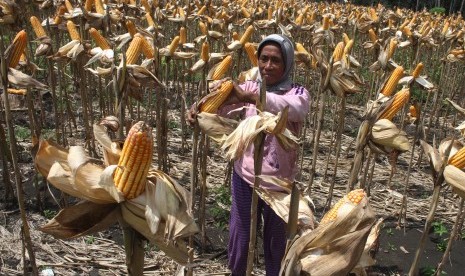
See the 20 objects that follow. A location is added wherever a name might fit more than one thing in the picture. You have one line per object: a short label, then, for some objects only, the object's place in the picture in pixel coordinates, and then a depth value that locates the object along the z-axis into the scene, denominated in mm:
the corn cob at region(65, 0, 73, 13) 4667
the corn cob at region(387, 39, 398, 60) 4238
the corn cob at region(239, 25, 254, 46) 4084
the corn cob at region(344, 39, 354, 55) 3711
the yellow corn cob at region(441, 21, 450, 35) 7888
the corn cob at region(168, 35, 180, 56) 3812
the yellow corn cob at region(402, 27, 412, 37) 6851
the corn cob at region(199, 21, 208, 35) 4857
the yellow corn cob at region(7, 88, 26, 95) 3279
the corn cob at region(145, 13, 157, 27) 4730
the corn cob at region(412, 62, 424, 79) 3682
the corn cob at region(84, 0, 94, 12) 4527
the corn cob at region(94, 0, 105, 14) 4507
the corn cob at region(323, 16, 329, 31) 5050
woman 2713
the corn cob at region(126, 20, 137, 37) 3640
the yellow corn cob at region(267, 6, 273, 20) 6703
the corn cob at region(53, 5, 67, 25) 4563
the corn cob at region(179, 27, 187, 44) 4499
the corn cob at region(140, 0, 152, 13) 5578
